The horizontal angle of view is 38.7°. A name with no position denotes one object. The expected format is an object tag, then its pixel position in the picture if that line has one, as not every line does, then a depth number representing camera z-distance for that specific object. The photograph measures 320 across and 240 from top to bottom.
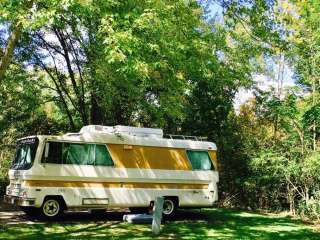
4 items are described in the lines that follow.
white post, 13.02
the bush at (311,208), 18.91
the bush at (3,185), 20.58
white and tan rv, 14.78
